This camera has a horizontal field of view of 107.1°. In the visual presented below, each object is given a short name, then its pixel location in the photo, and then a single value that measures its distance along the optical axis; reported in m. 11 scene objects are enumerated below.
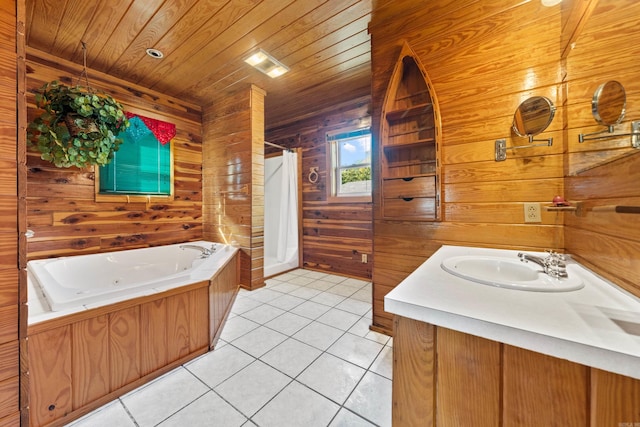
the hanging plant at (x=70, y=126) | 1.88
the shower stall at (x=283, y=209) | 3.50
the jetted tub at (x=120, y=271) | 1.28
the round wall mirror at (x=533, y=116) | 1.28
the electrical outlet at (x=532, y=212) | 1.32
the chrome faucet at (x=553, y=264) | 0.90
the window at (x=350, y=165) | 3.16
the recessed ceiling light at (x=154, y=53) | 2.13
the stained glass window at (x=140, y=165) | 2.53
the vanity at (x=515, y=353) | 0.48
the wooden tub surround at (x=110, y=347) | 1.08
